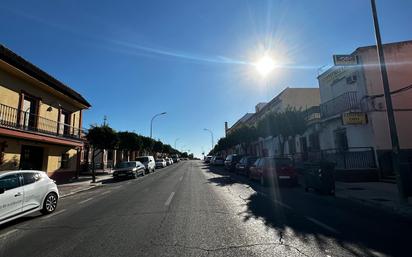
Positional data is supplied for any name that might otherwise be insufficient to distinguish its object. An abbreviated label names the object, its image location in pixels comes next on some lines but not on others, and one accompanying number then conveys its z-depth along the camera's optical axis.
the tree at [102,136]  24.84
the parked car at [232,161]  31.11
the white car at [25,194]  7.60
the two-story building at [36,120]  16.45
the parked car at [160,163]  49.89
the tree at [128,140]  38.53
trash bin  12.58
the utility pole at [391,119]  9.59
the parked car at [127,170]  24.23
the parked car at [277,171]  15.98
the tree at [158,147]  67.65
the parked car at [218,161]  48.22
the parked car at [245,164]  23.60
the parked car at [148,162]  33.16
